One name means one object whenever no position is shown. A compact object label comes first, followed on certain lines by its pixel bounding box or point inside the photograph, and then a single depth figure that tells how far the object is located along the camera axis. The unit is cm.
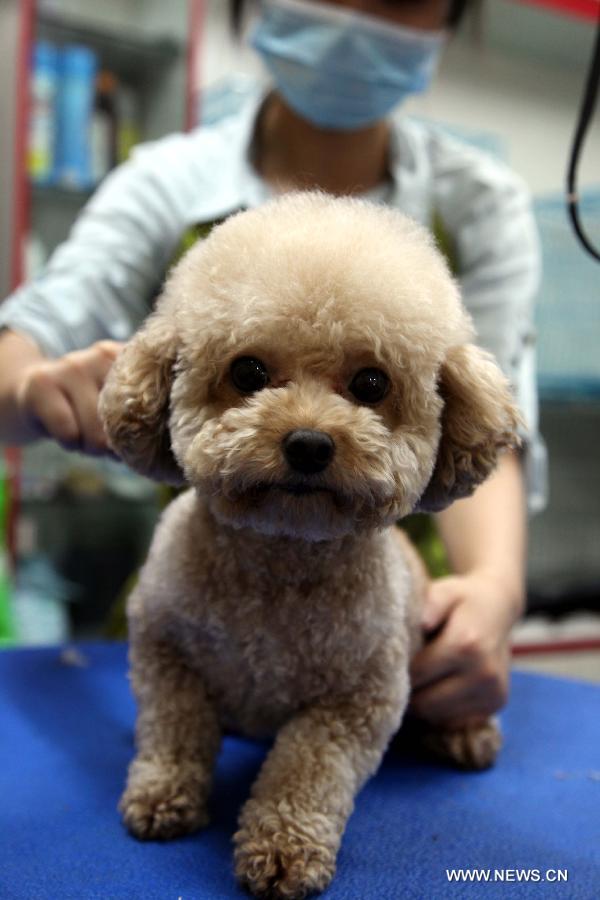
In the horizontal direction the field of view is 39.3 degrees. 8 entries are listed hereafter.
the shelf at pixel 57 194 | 181
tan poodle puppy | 50
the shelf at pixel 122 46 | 184
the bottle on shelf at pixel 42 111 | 174
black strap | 70
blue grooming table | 56
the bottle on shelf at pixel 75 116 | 177
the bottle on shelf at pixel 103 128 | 188
